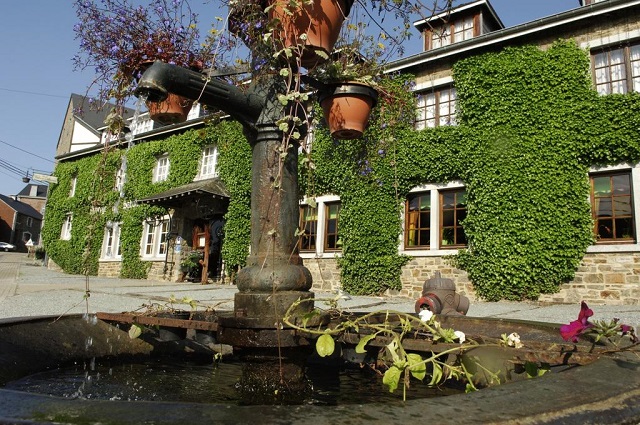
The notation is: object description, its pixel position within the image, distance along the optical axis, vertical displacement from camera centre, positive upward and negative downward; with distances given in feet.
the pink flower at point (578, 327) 4.88 -0.51
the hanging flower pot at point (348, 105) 7.85 +3.01
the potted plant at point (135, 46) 8.23 +4.13
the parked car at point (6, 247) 163.88 +4.66
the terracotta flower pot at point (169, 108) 8.49 +3.05
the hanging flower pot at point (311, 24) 6.82 +3.87
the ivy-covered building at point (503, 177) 29.50 +7.69
